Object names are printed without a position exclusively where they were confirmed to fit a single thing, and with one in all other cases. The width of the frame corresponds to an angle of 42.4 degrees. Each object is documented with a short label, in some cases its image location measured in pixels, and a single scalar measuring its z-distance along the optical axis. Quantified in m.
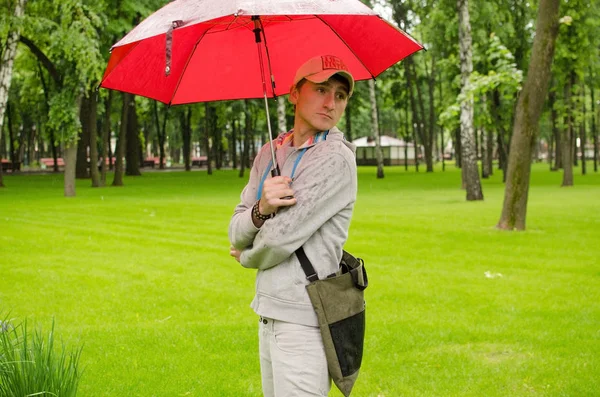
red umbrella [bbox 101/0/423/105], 4.27
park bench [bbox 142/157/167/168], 73.89
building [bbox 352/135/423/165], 80.36
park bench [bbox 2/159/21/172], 56.69
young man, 3.13
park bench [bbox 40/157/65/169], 65.94
